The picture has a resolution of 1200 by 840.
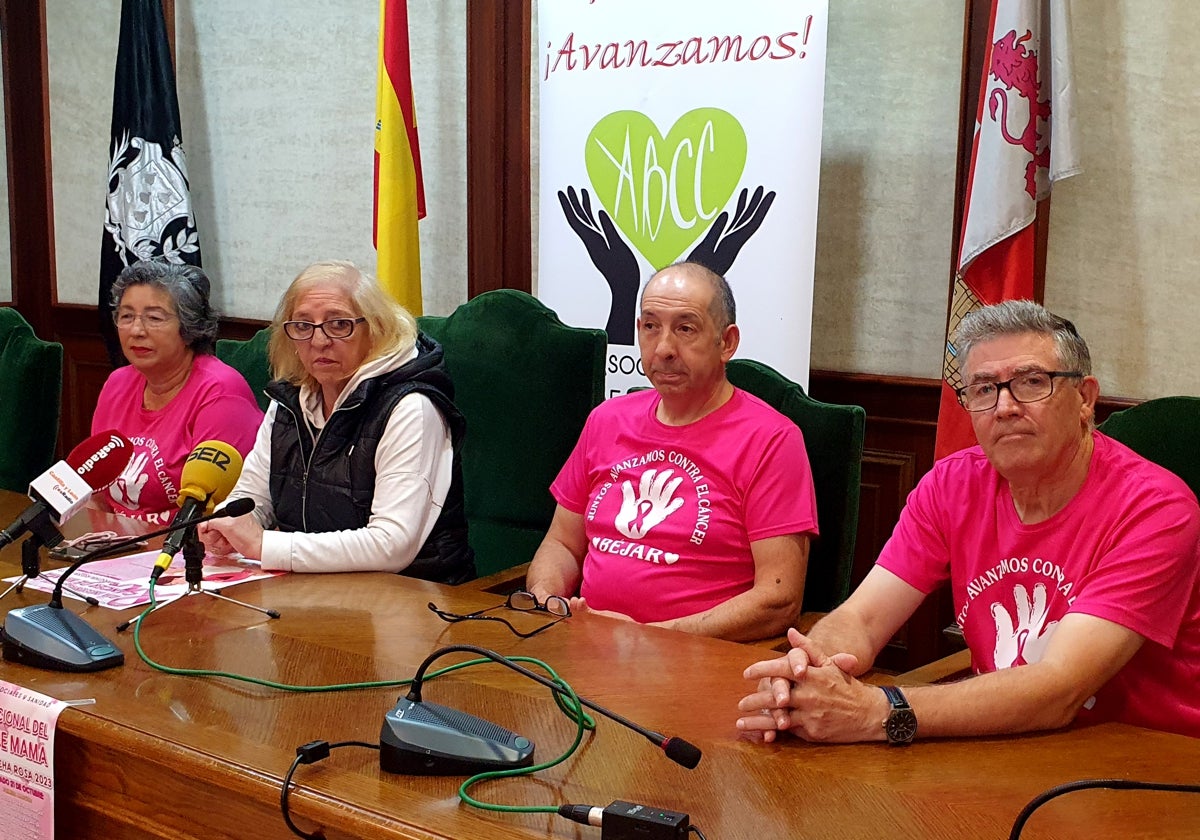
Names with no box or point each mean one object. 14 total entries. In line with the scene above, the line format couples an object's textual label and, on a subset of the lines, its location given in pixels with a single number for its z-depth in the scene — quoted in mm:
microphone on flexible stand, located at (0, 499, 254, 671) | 1630
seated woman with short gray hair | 2822
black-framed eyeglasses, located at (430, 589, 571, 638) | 1844
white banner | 3004
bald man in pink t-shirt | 2176
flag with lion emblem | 2684
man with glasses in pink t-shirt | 1414
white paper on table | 1947
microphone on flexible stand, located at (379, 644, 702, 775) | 1288
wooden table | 1188
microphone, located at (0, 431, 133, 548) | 1851
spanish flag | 3646
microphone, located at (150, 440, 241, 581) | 1846
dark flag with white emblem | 4340
